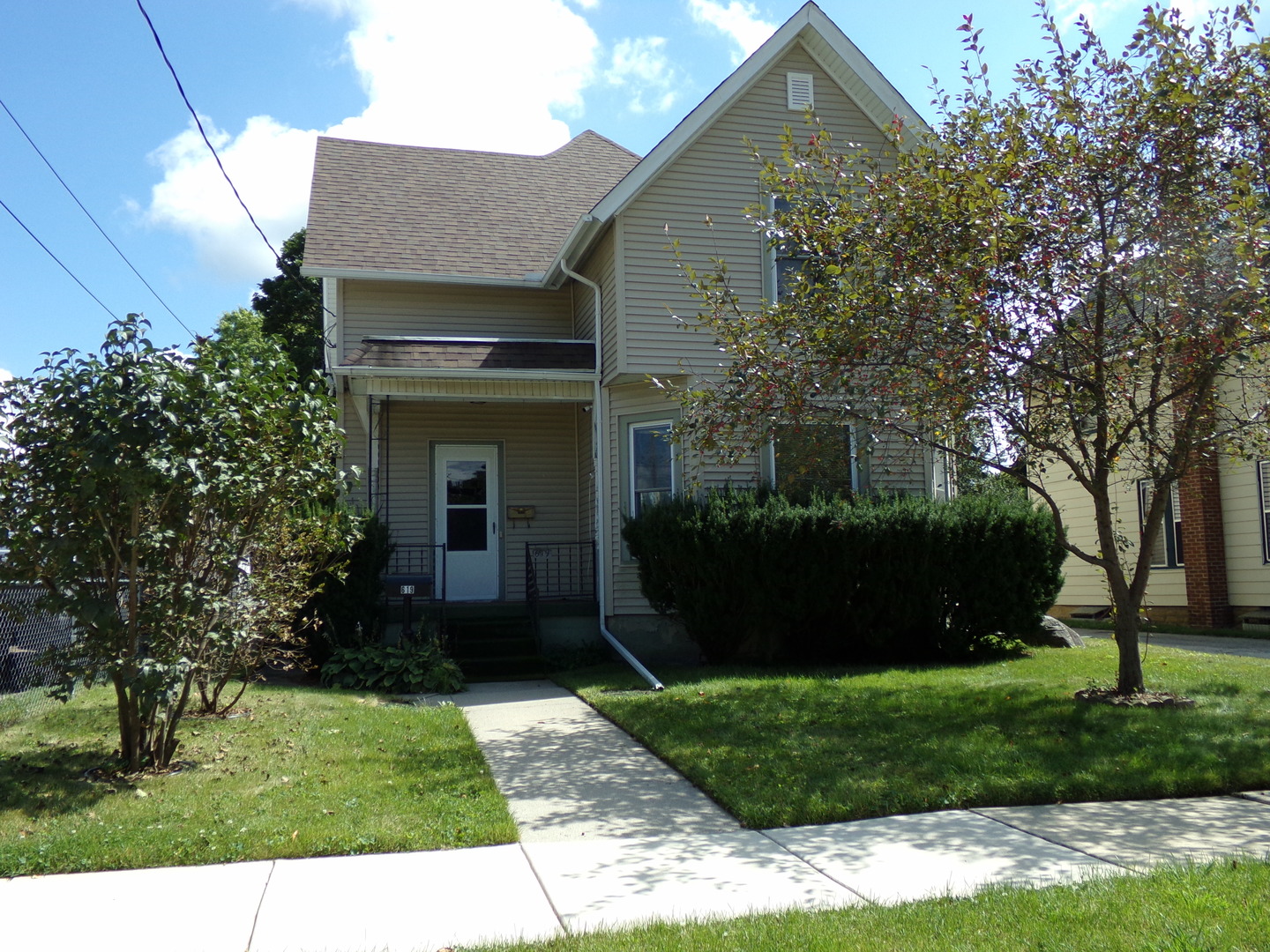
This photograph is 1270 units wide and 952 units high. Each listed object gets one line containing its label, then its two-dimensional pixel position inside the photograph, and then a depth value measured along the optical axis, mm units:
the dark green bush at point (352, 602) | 11656
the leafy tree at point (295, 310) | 32688
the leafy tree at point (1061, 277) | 7859
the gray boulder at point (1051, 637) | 12977
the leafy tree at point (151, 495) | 6418
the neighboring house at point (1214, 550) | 16266
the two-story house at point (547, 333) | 12758
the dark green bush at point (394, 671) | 11117
